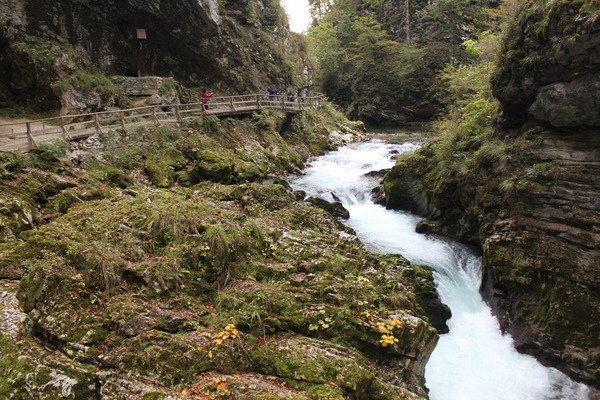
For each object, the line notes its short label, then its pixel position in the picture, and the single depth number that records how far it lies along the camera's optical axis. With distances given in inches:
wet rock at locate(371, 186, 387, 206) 696.4
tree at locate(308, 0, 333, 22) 2345.0
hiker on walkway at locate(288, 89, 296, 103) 1220.5
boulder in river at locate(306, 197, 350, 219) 581.7
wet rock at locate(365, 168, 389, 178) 813.9
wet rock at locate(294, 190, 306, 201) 644.1
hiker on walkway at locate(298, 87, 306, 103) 1350.1
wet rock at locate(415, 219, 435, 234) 581.9
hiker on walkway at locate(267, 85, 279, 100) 1056.2
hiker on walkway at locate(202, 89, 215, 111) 853.3
